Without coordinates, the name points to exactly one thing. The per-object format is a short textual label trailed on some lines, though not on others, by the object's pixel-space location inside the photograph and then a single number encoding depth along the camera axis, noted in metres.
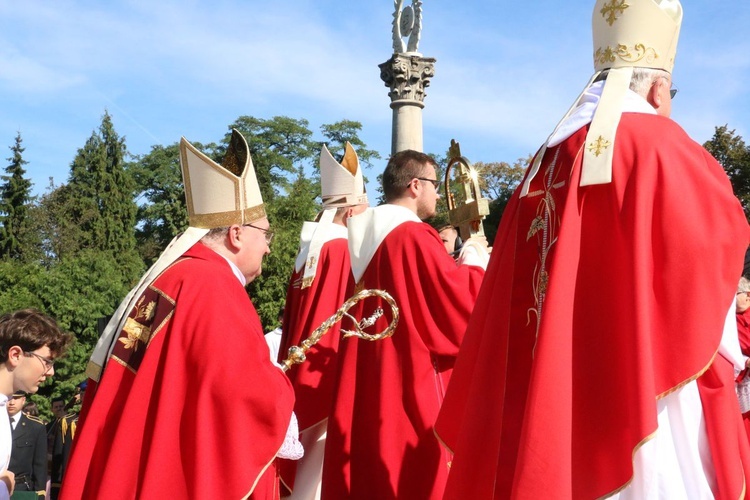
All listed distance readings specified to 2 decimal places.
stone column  20.45
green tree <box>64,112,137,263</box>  48.16
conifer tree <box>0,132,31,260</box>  45.50
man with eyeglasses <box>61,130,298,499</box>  3.65
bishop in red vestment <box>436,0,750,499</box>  3.02
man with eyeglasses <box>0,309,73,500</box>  4.50
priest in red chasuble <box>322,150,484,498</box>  5.19
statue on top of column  20.41
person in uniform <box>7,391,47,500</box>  9.11
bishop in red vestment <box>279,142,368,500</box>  6.46
